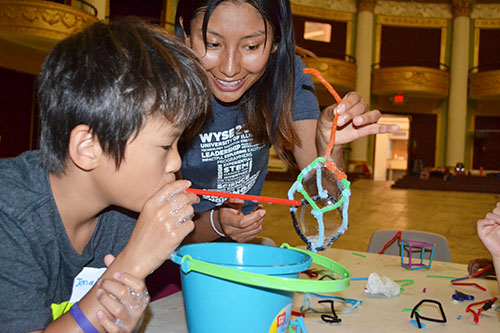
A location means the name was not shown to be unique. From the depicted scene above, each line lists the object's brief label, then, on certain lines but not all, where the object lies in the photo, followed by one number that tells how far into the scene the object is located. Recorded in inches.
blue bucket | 25.9
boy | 31.3
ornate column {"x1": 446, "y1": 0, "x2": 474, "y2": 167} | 517.3
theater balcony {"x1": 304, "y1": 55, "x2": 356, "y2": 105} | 484.4
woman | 49.3
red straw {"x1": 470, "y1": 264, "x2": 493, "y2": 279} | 56.5
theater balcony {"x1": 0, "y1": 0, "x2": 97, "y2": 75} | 309.1
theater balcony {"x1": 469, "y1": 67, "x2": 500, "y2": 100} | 495.5
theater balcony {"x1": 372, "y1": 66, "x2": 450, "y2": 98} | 501.7
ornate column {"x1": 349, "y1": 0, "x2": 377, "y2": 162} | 511.2
